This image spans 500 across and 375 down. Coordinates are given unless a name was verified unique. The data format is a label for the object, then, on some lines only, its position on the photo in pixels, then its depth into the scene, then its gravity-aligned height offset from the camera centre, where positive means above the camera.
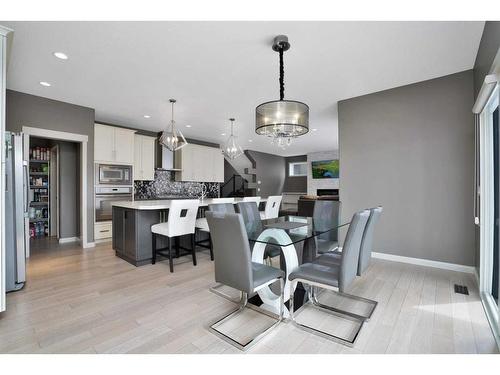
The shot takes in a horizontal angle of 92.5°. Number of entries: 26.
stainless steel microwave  4.62 +0.29
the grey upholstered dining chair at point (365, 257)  2.02 -0.65
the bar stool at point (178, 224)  3.03 -0.47
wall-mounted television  9.90 +0.79
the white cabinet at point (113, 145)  4.59 +0.89
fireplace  9.99 -0.21
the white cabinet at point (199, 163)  6.54 +0.72
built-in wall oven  4.58 -0.19
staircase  8.68 +0.30
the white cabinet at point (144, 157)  5.52 +0.74
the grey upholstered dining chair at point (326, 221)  2.72 -0.41
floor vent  2.40 -1.06
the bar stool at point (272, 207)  4.26 -0.36
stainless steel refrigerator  2.35 -0.23
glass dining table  2.12 -0.45
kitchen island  3.27 -0.57
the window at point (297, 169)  11.55 +0.89
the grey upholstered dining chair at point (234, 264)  1.65 -0.55
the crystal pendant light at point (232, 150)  4.81 +0.77
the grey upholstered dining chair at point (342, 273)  1.69 -0.67
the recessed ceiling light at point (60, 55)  2.57 +1.46
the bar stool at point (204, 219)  2.82 -0.49
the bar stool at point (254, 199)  4.14 -0.20
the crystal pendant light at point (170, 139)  3.83 +0.79
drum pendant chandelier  2.23 +0.69
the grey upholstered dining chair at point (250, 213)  2.83 -0.33
